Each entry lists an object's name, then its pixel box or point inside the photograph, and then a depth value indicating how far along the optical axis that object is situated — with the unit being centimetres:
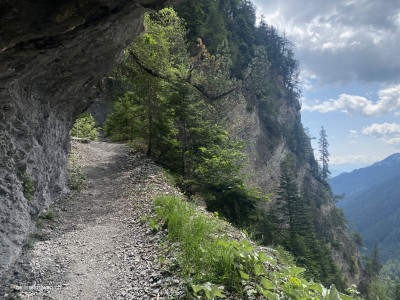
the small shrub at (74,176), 1081
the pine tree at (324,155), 9494
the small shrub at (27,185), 675
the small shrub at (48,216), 738
